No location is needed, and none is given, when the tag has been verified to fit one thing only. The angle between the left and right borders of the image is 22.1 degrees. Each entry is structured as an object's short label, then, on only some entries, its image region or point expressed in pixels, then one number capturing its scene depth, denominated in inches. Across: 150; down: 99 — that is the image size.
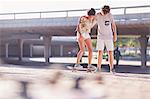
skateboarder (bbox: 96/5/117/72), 323.2
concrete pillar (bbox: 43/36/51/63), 1545.9
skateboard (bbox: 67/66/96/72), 339.4
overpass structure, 1075.3
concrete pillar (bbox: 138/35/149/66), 1378.0
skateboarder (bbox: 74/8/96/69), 328.8
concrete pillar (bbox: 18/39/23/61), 1796.9
